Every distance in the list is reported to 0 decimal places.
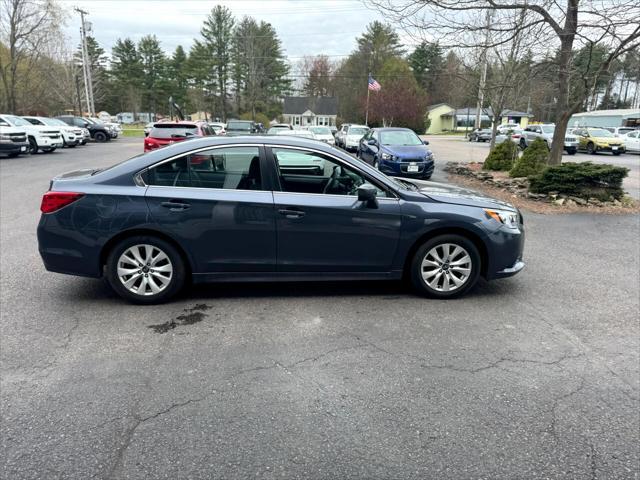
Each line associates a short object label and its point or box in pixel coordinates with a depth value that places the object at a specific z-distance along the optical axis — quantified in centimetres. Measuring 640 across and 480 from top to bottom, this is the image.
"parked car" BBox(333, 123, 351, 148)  2661
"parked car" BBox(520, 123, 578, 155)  2702
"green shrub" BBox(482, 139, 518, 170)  1542
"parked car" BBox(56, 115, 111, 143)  3197
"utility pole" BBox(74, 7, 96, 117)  3994
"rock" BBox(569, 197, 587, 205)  990
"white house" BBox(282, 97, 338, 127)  7762
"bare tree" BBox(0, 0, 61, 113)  3159
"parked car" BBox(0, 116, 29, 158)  1861
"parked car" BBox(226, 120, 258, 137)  2413
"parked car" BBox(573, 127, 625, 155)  2641
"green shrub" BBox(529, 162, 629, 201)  992
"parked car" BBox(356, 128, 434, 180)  1323
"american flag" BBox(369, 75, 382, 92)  3665
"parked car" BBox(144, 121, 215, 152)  1427
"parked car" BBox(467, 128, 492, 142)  4381
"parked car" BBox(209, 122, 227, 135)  2837
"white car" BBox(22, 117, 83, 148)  2436
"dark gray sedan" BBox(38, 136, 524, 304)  428
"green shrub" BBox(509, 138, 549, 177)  1280
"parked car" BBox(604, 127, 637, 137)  3187
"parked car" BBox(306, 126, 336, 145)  2510
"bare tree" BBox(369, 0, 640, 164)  977
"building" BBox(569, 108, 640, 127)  4673
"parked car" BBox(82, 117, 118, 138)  3504
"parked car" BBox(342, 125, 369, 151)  2381
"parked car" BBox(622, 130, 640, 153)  2709
